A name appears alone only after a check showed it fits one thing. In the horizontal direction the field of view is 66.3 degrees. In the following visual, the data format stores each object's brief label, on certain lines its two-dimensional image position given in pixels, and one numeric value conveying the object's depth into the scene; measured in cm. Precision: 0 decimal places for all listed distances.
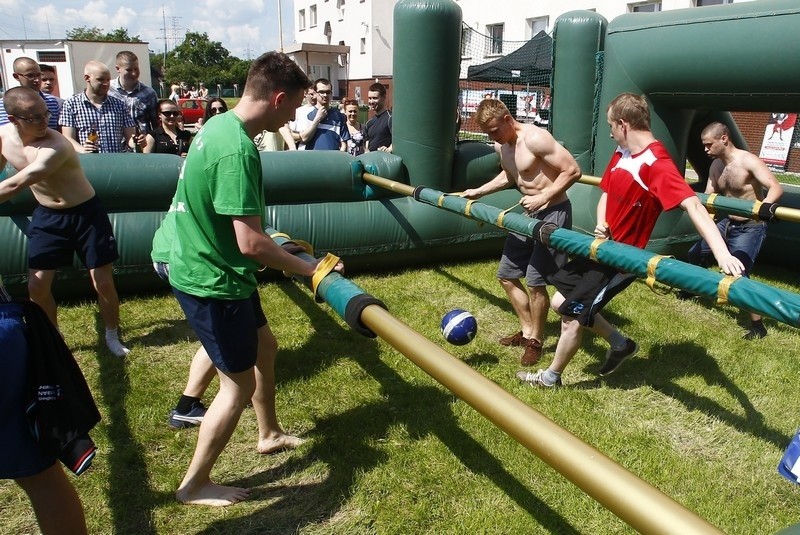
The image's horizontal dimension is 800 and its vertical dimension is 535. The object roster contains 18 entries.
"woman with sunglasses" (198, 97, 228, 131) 823
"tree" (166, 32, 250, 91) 6781
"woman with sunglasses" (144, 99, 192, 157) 682
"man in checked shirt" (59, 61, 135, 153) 557
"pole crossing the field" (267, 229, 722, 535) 140
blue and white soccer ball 327
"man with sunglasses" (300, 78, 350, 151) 712
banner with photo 1389
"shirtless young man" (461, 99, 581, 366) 430
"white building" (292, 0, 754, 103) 2616
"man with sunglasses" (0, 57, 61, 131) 566
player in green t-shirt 235
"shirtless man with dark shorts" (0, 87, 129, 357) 367
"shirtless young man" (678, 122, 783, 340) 525
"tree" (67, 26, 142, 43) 7550
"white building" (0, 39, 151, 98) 2242
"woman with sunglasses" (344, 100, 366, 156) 763
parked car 2429
